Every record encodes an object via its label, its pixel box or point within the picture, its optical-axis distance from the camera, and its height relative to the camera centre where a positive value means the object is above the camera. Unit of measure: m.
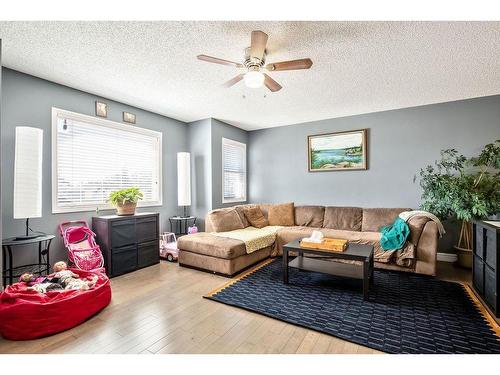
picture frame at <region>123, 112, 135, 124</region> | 3.64 +1.17
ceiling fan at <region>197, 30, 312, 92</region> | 1.82 +1.09
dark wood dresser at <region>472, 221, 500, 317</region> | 1.99 -0.68
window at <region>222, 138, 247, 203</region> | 4.88 +0.44
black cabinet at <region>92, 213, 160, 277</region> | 3.03 -0.69
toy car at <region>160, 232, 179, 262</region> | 3.71 -0.94
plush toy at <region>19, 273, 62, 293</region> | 2.02 -0.85
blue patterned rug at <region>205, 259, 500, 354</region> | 1.68 -1.09
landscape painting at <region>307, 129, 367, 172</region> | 4.27 +0.76
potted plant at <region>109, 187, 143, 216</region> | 3.23 -0.13
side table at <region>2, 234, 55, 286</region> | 2.23 -0.75
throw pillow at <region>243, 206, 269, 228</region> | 4.32 -0.51
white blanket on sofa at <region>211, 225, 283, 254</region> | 3.27 -0.68
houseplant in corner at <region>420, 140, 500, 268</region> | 2.78 +0.02
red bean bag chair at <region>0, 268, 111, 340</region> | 1.72 -0.94
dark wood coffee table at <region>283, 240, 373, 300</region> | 2.35 -0.90
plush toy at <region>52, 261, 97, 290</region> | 2.12 -0.86
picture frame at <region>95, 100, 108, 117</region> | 3.29 +1.18
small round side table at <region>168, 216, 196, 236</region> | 4.42 -0.65
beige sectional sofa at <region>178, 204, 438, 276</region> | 2.96 -0.67
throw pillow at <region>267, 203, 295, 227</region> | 4.45 -0.47
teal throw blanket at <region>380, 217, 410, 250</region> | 2.95 -0.59
